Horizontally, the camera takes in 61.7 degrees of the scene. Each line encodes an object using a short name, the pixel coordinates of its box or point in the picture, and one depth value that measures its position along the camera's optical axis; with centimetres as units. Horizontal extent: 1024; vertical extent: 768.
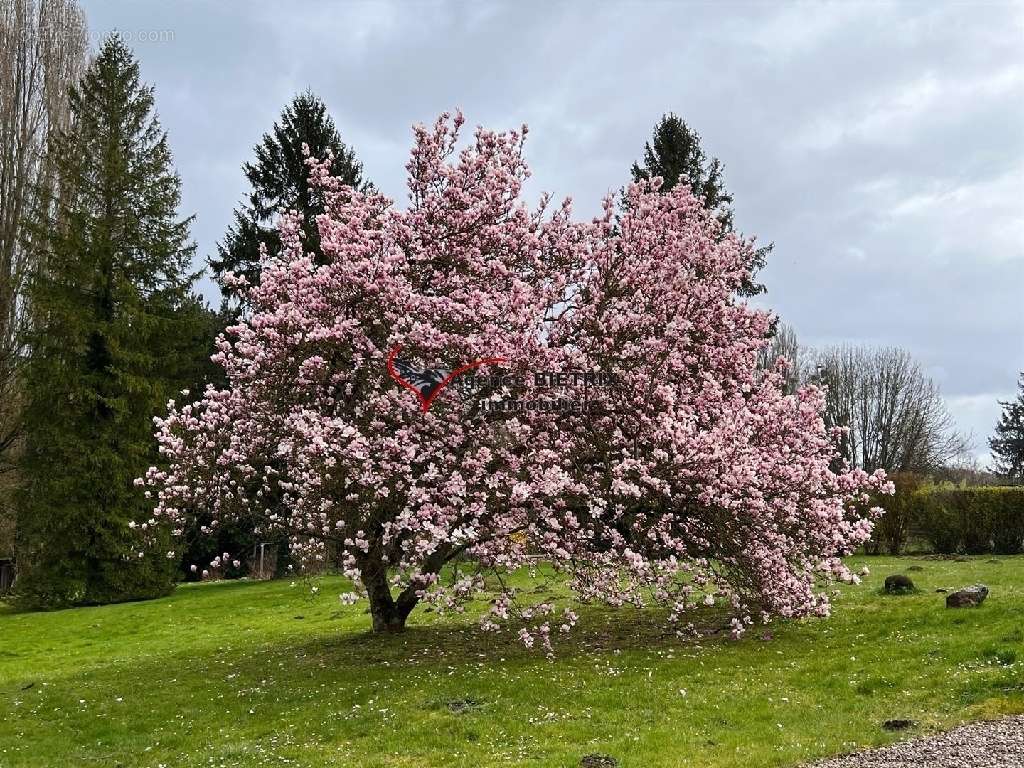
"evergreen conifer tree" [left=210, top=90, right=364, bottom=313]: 3291
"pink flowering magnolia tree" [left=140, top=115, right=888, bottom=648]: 1178
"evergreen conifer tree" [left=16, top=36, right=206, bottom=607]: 2719
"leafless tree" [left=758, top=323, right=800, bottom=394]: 5225
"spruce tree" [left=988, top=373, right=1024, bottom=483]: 5394
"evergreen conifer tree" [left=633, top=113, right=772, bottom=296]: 3466
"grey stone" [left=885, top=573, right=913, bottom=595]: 1650
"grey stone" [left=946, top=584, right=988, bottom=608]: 1362
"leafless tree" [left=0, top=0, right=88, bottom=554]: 3194
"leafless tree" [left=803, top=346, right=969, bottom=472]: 4966
